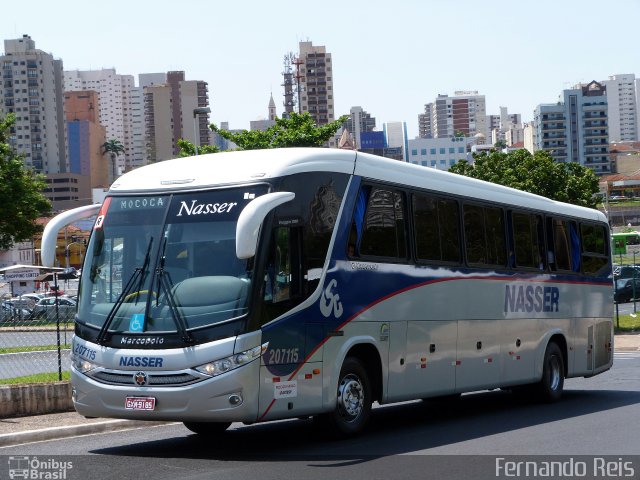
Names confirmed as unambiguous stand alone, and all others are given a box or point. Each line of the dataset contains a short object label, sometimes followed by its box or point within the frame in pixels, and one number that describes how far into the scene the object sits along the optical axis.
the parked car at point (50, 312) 24.60
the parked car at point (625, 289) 60.12
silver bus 11.32
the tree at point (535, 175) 61.31
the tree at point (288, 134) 47.84
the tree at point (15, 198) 59.69
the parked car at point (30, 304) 32.12
